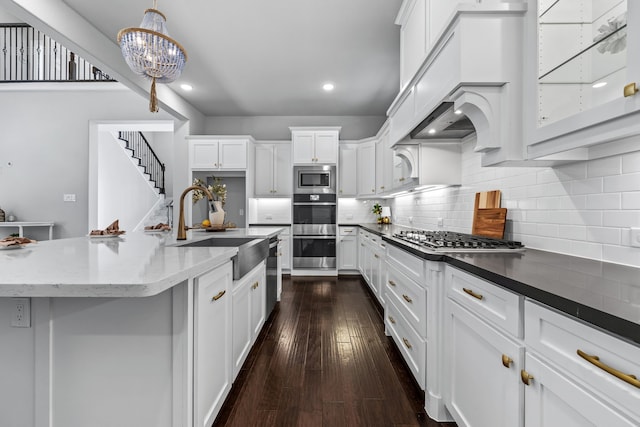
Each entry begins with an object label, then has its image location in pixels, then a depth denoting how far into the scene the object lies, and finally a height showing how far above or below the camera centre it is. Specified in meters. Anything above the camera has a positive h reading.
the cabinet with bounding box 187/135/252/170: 5.17 +1.13
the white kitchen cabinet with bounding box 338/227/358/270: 5.19 -0.65
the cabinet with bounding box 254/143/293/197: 5.47 +0.91
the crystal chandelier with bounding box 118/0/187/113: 2.06 +1.25
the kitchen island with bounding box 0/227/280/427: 1.10 -0.57
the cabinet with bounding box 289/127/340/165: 5.14 +1.26
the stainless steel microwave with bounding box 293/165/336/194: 5.12 +0.61
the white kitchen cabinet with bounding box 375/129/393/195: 4.17 +0.77
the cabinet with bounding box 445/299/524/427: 1.00 -0.67
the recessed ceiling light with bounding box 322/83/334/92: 4.36 +2.02
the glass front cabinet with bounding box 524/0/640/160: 0.88 +0.53
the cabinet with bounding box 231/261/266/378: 1.89 -0.78
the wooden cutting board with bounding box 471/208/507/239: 1.94 -0.06
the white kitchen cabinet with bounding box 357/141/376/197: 5.06 +0.82
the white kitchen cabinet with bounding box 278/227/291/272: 5.30 -0.70
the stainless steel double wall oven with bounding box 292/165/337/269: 5.11 -0.07
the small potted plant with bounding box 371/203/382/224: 5.27 +0.08
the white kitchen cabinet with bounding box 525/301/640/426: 0.62 -0.41
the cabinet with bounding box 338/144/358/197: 5.37 +0.82
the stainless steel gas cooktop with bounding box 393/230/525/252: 1.61 -0.19
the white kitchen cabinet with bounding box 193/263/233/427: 1.26 -0.67
